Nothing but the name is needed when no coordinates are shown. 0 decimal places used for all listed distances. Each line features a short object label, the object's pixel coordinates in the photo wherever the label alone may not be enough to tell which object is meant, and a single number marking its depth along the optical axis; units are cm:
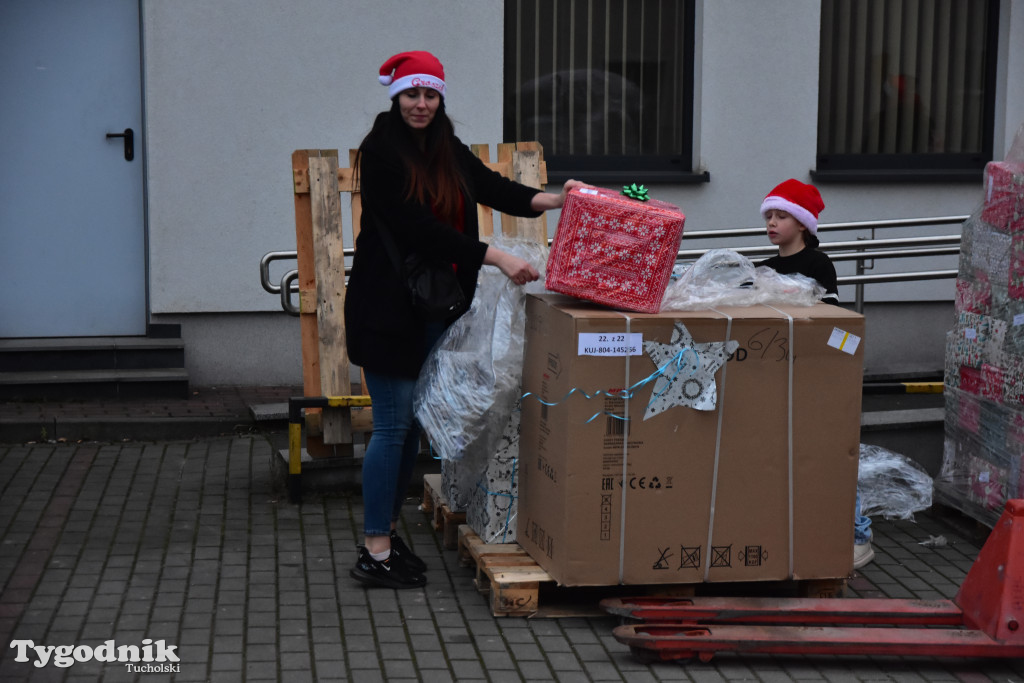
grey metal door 758
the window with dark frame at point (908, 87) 854
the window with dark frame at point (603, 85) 823
